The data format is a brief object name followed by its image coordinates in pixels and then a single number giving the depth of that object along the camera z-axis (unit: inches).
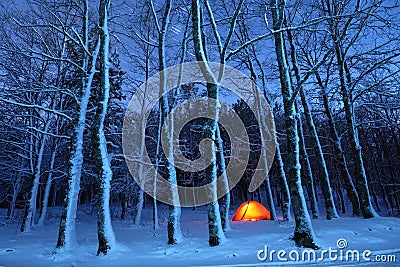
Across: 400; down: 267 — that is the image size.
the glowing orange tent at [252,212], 687.0
